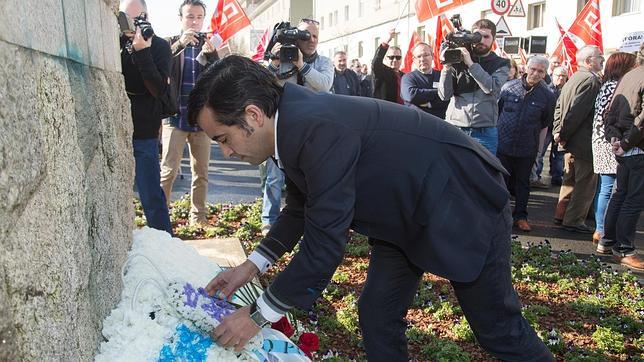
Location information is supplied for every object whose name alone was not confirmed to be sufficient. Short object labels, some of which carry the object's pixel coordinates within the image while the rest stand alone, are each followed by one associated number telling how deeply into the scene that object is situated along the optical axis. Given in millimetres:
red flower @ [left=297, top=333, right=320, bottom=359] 2557
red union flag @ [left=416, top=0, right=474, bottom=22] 9531
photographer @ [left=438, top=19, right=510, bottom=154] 5449
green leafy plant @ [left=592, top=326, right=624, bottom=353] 3424
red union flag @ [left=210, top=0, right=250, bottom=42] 9664
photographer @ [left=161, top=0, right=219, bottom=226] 5020
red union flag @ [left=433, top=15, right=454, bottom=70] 11006
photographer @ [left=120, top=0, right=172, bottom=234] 4055
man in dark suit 1918
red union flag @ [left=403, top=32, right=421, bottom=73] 12994
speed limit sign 13109
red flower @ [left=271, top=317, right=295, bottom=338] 2688
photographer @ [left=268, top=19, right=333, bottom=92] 4699
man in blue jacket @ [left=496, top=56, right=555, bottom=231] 6133
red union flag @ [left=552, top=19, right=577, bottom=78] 11281
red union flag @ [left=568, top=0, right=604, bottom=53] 11008
